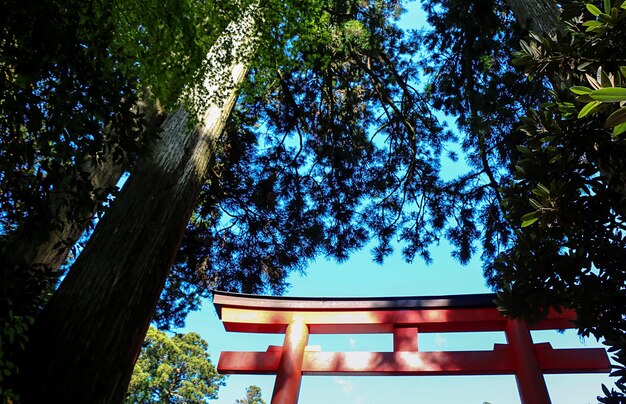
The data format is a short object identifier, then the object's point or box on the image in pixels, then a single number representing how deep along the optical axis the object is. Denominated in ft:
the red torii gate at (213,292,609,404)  12.51
